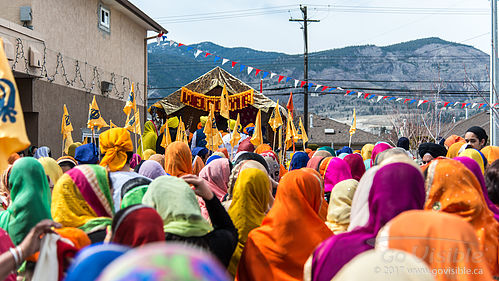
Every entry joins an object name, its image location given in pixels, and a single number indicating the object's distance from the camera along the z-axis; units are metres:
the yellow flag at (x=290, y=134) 13.90
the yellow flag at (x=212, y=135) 12.42
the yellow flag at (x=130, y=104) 10.65
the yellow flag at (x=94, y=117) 10.46
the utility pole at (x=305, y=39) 29.34
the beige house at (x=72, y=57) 13.33
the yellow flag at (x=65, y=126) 11.43
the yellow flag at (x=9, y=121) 2.72
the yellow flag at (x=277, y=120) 14.41
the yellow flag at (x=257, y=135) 11.96
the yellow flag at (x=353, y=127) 15.26
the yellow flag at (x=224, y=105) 13.81
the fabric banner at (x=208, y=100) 21.16
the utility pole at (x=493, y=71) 11.00
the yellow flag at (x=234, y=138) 11.87
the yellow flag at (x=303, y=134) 14.48
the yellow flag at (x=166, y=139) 12.25
